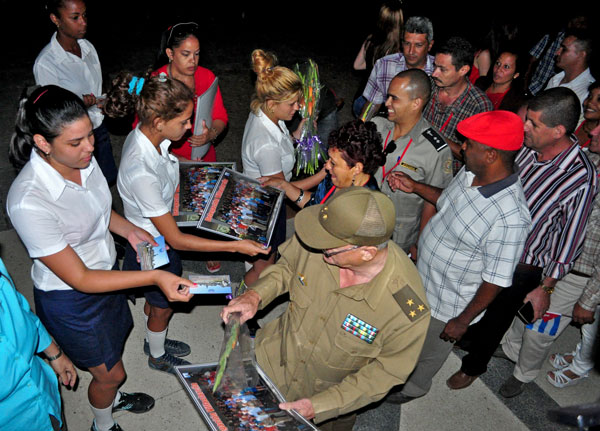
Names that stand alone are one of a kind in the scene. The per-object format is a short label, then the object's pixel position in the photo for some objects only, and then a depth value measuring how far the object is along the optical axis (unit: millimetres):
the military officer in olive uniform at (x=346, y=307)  2238
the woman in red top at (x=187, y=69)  4191
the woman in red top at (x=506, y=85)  4910
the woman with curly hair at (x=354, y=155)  3379
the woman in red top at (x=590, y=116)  4074
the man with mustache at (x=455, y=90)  4406
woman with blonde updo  3678
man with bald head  3836
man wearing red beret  3004
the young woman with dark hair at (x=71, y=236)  2410
